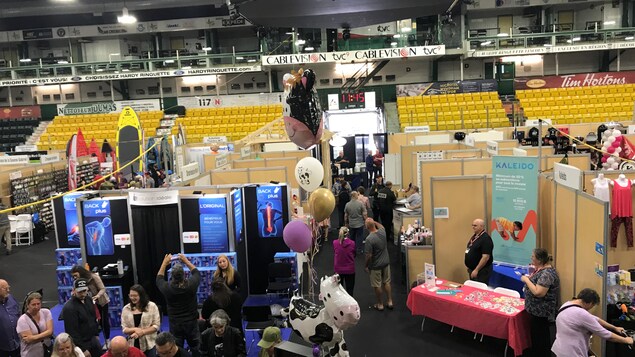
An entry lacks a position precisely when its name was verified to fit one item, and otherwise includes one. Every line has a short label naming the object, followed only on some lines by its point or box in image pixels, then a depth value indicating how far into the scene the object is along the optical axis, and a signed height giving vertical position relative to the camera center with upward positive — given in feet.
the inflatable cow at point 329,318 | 13.65 -5.52
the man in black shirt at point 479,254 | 20.27 -5.71
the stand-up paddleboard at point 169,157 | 48.74 -2.95
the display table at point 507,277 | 20.79 -7.00
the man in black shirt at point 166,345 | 12.01 -5.17
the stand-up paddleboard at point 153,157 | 48.34 -2.72
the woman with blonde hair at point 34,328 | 15.28 -5.91
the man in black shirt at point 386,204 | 31.30 -5.37
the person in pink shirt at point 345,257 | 21.78 -5.97
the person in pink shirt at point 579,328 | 13.80 -6.07
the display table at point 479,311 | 17.22 -7.24
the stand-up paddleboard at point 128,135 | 42.47 -0.42
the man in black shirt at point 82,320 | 15.53 -5.83
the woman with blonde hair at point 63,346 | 12.12 -5.13
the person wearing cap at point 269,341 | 13.58 -5.90
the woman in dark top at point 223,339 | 13.71 -5.85
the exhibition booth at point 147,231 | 21.84 -4.54
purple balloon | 19.15 -4.34
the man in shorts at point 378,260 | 21.47 -6.12
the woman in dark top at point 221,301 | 16.49 -5.76
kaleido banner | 21.30 -4.05
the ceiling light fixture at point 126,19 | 53.67 +11.92
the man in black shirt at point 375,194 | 33.37 -5.25
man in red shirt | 11.69 -5.05
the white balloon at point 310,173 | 20.88 -2.15
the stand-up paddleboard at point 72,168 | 38.63 -2.70
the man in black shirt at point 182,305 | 15.94 -5.75
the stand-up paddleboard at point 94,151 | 54.34 -2.10
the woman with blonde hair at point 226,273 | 18.49 -5.46
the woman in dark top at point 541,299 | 15.98 -6.13
